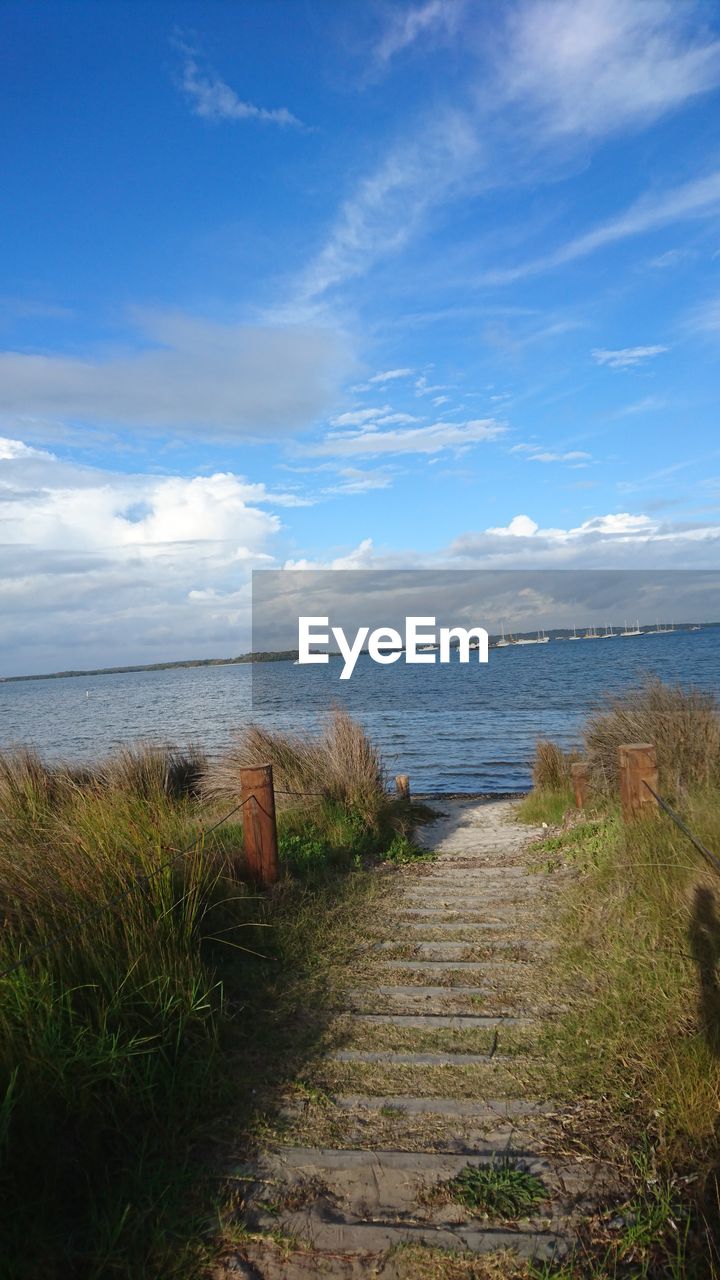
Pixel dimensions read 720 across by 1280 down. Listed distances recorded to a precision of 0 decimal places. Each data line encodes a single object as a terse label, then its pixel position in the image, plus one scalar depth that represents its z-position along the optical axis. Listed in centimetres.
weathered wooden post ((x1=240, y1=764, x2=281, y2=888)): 596
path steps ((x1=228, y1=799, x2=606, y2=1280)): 259
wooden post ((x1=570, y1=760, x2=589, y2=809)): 963
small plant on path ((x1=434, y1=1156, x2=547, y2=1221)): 268
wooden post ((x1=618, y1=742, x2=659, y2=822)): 631
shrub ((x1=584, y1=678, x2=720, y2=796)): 841
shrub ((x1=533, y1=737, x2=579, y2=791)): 1166
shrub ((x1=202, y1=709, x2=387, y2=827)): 863
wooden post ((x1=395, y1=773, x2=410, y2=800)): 1048
